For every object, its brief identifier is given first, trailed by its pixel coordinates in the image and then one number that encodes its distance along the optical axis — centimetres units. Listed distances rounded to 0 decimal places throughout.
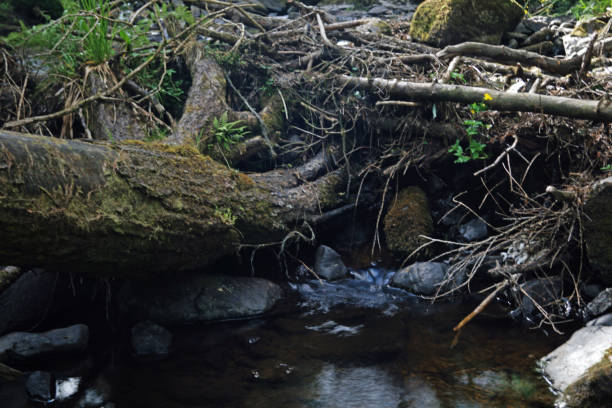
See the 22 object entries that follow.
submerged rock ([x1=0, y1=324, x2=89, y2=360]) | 312
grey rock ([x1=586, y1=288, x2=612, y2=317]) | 308
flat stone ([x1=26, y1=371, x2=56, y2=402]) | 272
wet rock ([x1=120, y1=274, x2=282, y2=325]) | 371
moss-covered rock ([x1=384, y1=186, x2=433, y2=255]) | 441
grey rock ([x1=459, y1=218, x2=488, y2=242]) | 443
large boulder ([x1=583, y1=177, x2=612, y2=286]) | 289
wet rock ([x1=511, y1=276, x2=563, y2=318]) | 341
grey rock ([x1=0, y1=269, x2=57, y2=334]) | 354
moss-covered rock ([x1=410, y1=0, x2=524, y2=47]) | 552
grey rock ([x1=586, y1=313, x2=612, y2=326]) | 285
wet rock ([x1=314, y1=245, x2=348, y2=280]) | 446
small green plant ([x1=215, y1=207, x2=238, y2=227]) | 331
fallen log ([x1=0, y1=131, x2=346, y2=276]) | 231
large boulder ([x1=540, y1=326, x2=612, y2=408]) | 225
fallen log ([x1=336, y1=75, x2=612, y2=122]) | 319
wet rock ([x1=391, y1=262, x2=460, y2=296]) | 399
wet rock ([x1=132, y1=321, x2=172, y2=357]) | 330
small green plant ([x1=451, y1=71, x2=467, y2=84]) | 421
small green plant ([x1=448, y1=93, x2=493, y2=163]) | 386
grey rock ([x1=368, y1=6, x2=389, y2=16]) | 884
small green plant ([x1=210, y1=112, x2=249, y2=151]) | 424
